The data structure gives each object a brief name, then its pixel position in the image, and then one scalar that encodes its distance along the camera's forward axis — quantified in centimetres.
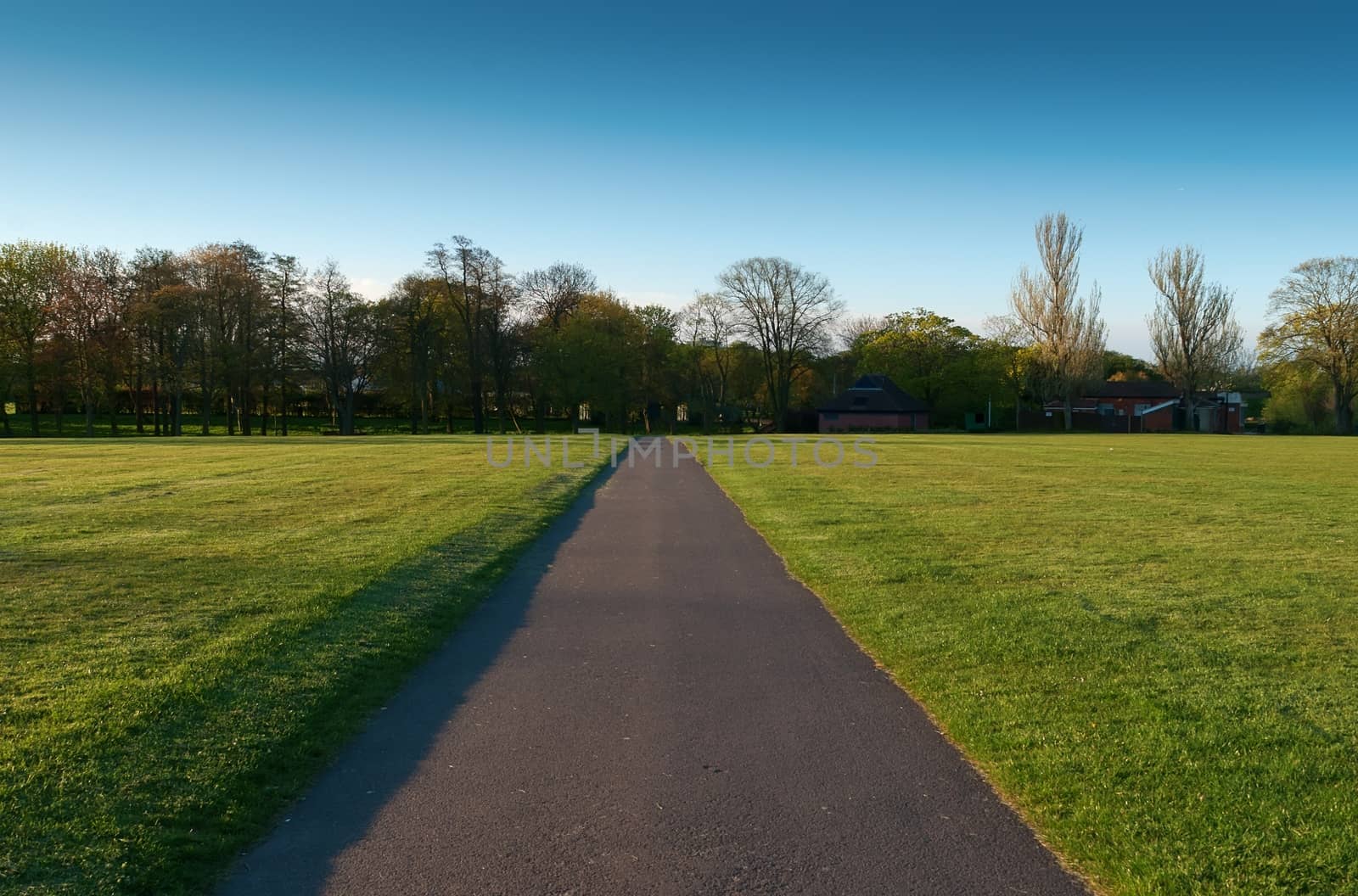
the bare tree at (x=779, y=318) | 7562
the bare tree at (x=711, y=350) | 7881
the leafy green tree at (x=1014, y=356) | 8112
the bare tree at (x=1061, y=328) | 7462
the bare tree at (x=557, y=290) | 7431
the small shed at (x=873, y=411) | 7656
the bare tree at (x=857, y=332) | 9338
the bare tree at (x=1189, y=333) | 7688
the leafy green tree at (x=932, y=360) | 8162
